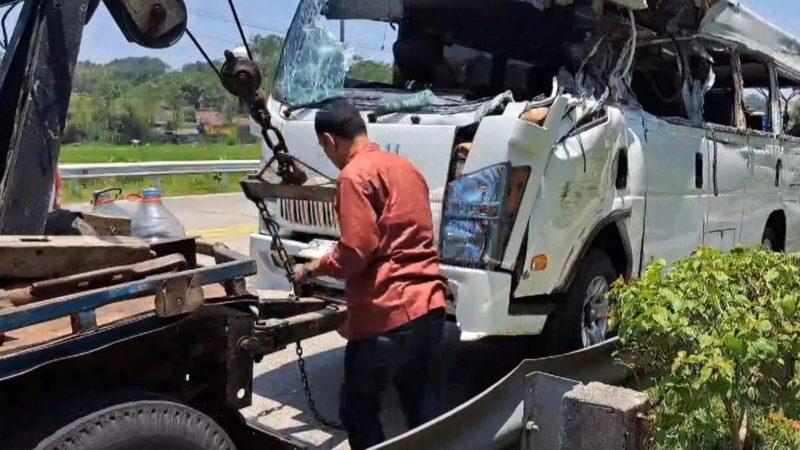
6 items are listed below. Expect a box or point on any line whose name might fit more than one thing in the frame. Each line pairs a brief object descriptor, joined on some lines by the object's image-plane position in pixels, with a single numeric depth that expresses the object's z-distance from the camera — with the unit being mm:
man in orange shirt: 3654
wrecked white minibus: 4645
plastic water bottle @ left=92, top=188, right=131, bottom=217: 4906
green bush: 2938
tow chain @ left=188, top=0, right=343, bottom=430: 3664
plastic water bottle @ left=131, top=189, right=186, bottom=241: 4535
